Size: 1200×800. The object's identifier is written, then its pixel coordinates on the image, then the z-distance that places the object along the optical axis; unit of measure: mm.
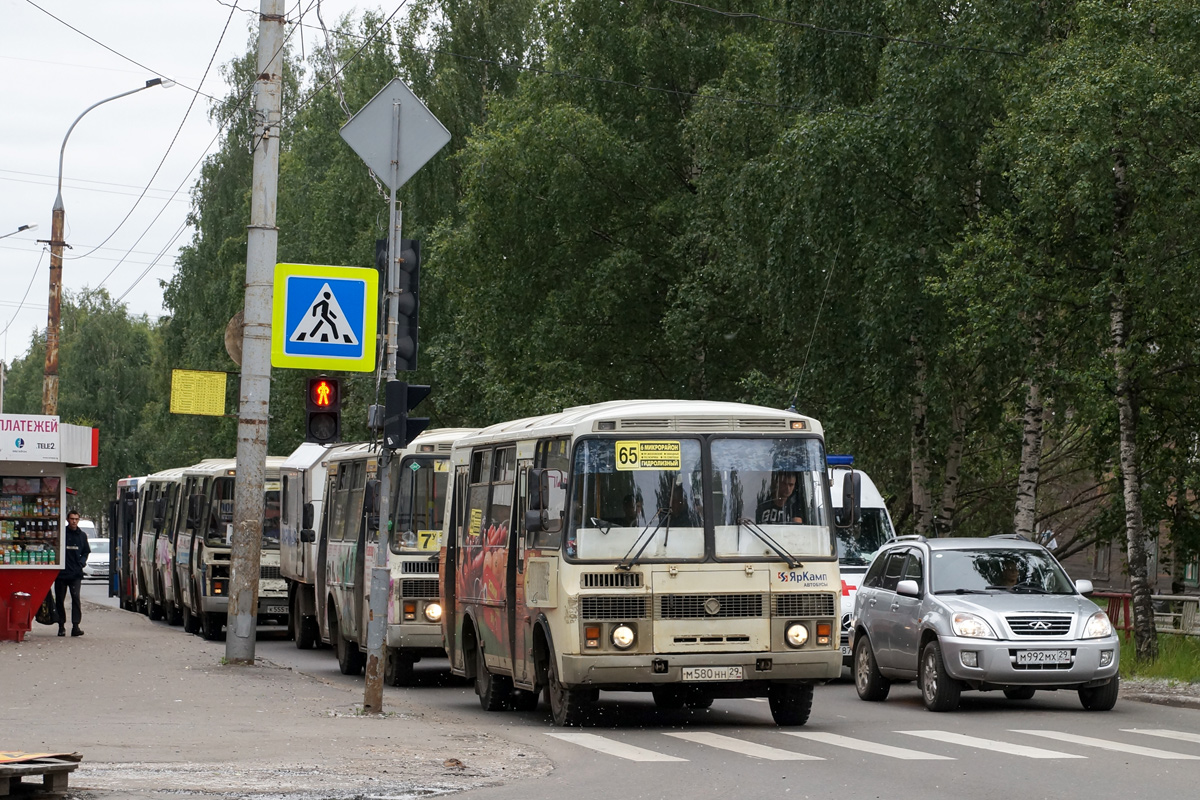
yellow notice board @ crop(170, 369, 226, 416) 43625
